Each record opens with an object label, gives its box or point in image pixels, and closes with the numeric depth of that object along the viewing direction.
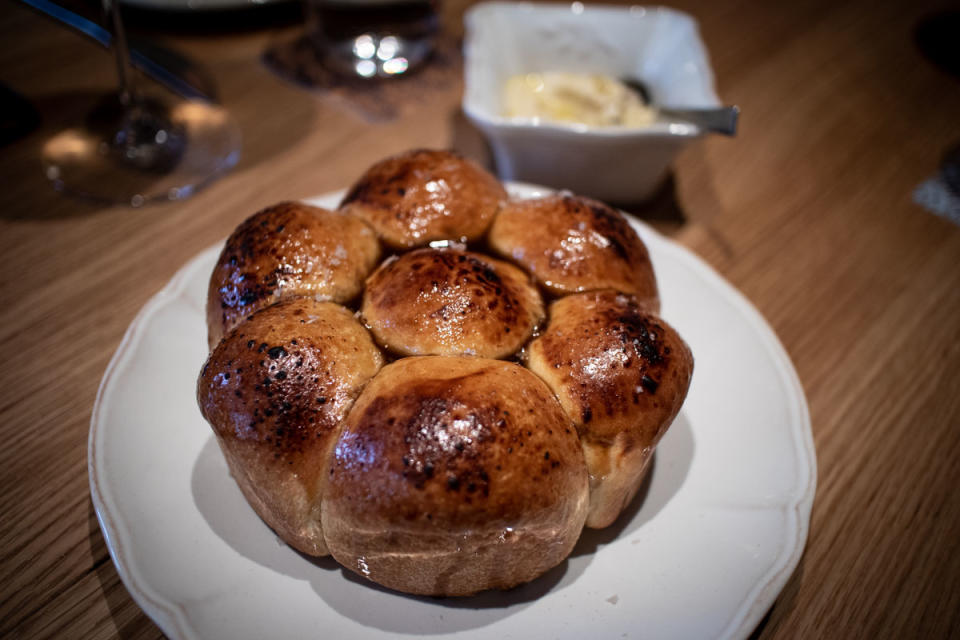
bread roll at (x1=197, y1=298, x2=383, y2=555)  0.19
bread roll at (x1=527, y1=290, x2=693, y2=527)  0.20
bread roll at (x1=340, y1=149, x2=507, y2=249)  0.23
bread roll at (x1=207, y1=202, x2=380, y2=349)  0.22
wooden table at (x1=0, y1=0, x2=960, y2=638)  0.22
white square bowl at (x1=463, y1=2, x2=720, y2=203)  0.30
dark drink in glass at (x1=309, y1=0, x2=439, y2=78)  0.40
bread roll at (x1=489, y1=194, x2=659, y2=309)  0.23
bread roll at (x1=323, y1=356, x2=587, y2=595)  0.18
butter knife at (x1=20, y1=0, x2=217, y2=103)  0.37
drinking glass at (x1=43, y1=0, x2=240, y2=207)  0.32
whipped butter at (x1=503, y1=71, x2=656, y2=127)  0.33
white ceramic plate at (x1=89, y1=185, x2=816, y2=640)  0.20
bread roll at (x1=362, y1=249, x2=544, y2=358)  0.21
